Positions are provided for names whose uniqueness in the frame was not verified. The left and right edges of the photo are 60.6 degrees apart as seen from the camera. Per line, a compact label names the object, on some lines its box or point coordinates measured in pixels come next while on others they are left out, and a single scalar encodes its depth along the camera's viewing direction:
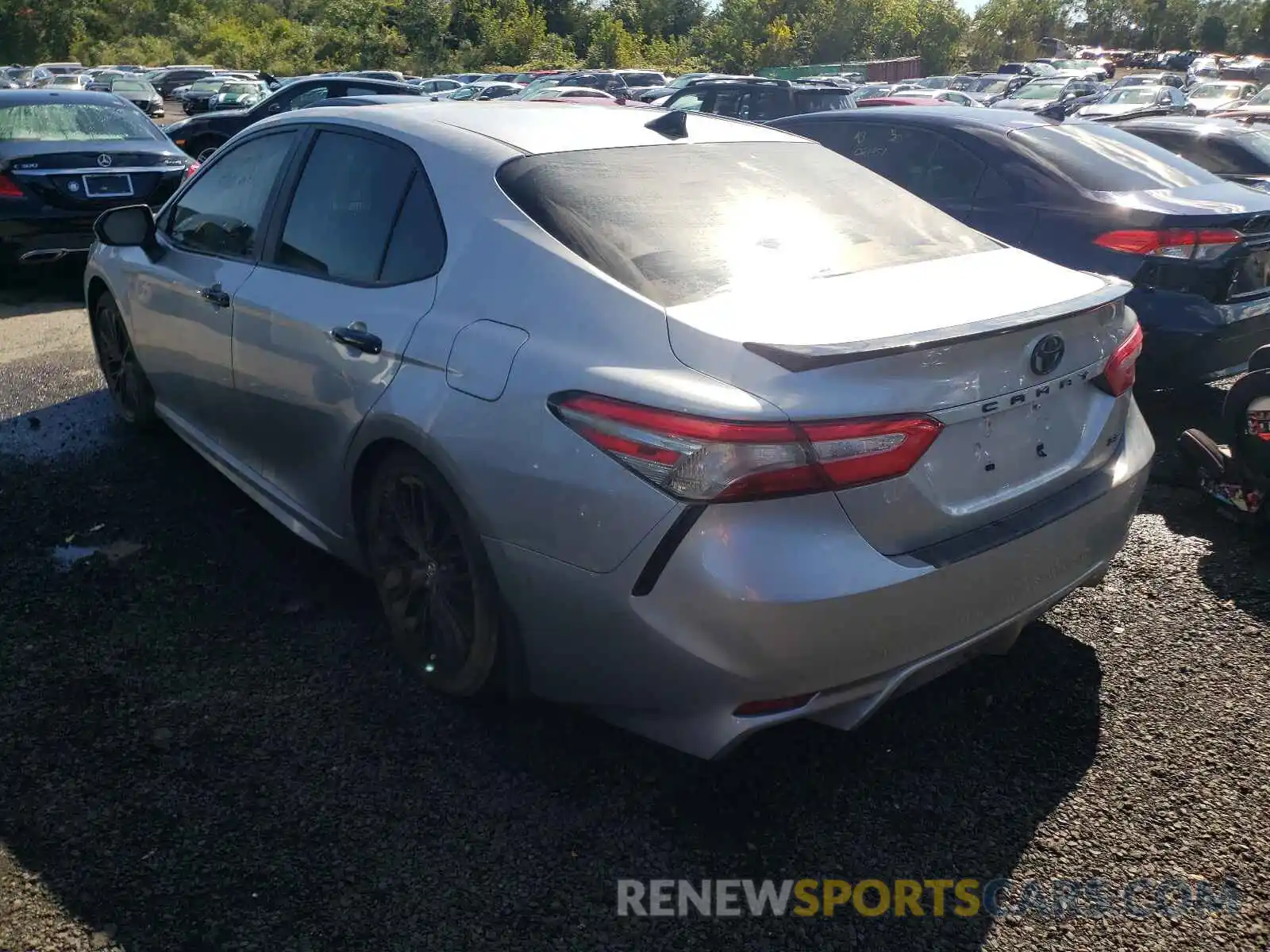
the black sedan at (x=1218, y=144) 7.64
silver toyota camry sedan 2.27
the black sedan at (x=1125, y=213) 5.01
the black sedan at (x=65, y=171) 8.01
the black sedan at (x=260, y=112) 14.62
